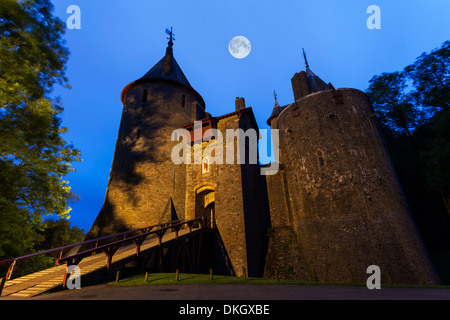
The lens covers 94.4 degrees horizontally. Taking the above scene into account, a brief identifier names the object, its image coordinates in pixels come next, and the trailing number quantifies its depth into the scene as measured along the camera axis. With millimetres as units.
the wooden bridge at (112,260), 6438
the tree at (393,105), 18500
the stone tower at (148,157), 15672
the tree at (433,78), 15781
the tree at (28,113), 8008
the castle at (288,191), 11344
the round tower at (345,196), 10805
